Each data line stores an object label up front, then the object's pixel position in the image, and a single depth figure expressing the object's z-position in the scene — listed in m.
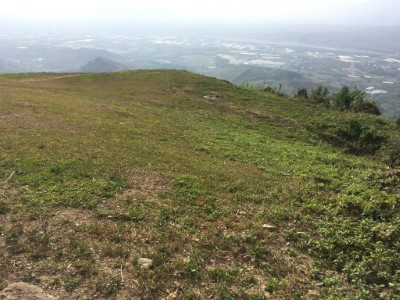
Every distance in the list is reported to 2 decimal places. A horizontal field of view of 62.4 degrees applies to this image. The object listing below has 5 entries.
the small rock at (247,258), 10.23
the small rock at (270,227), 11.98
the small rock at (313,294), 8.80
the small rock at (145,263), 9.41
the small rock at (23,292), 7.86
